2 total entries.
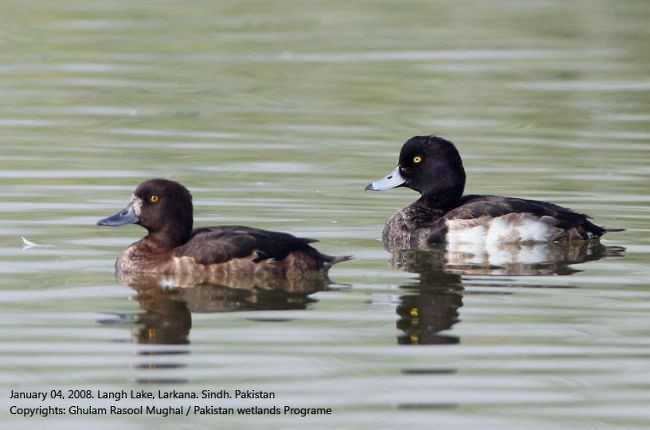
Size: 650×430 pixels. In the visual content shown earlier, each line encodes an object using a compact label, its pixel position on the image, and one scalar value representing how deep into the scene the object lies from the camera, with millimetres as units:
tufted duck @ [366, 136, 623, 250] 11977
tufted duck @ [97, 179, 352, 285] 10188
